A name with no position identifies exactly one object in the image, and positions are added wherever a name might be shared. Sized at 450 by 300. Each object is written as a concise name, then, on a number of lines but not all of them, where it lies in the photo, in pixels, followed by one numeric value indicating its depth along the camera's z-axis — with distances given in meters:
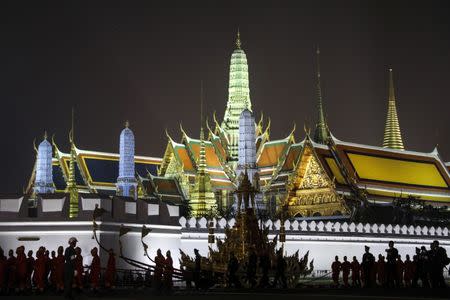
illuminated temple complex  54.00
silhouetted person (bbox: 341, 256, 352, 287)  29.31
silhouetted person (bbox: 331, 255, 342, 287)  29.39
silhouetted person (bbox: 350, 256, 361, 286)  29.09
